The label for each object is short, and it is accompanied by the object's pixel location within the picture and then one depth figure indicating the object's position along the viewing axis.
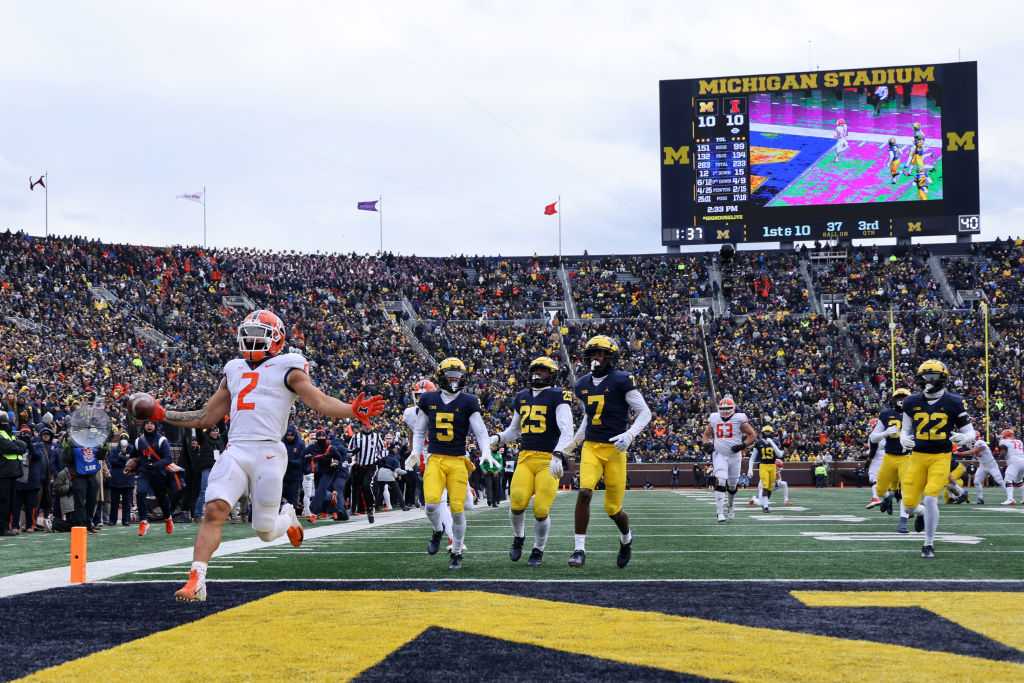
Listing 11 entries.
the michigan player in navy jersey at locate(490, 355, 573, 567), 10.95
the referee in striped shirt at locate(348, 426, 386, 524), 19.80
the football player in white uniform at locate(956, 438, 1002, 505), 19.06
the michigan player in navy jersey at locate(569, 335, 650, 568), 10.60
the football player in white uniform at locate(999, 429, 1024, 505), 23.28
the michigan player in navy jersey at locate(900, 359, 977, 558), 11.37
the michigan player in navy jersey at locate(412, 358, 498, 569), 10.98
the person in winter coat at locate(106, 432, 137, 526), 18.33
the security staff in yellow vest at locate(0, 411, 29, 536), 15.35
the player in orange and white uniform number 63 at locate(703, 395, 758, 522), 17.78
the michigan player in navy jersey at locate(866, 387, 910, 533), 16.20
